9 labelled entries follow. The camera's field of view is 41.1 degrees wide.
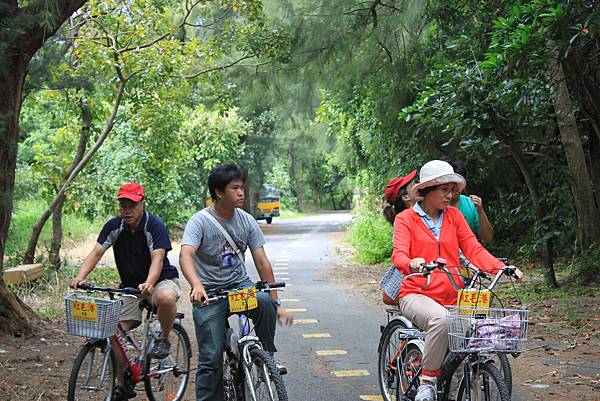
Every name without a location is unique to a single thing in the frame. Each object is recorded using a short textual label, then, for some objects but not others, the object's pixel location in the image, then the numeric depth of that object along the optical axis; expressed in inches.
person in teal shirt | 251.0
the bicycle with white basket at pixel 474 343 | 164.7
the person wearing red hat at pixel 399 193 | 245.3
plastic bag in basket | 163.9
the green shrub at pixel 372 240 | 770.2
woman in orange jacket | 194.4
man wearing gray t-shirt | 202.2
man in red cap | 245.1
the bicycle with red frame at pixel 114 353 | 215.5
